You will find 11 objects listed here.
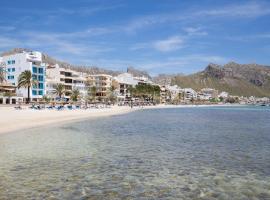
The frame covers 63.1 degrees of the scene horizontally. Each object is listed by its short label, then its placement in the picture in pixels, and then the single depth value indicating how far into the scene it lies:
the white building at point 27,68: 72.18
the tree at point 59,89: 76.69
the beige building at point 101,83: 103.49
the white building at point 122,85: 112.35
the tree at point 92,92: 92.12
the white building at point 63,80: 79.16
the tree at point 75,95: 81.27
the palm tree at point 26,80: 64.70
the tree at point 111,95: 99.67
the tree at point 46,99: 70.43
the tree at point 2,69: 64.67
